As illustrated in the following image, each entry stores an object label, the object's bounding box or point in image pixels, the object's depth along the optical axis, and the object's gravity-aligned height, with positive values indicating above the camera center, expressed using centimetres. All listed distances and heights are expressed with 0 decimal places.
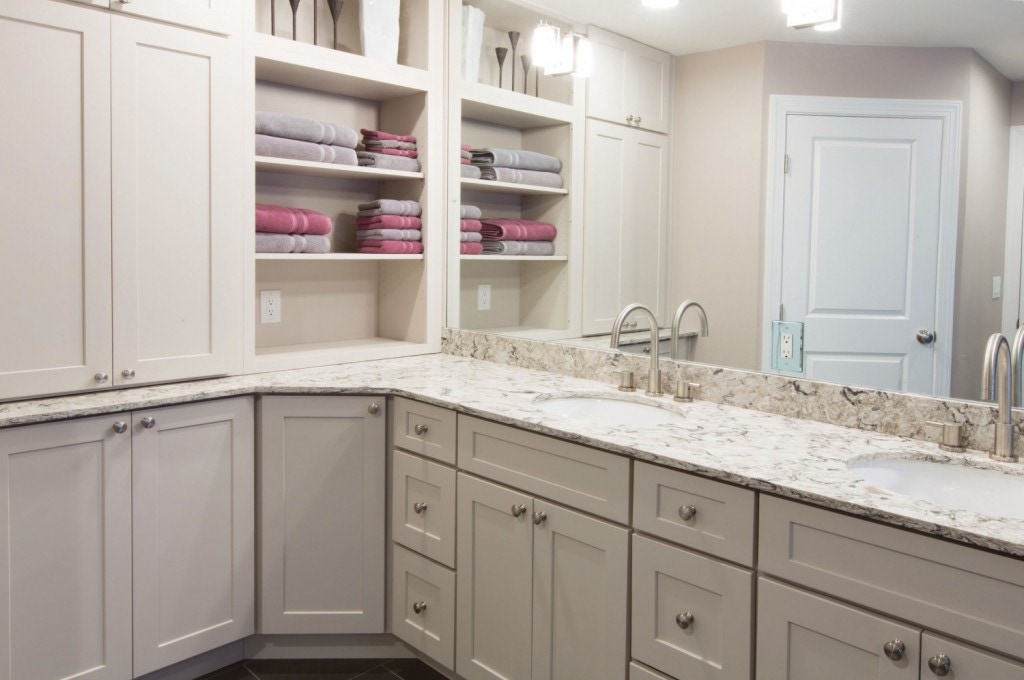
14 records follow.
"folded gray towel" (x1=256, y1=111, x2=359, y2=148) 247 +51
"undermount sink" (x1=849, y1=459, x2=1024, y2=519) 154 -36
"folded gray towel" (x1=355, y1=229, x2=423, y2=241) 279 +20
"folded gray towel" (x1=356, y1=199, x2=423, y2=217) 279 +29
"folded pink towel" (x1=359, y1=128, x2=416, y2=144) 280 +54
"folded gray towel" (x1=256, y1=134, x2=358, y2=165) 247 +44
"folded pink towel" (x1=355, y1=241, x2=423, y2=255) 280 +16
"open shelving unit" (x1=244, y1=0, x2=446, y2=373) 267 +34
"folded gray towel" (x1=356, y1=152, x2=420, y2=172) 276 +45
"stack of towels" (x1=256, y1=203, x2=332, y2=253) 250 +19
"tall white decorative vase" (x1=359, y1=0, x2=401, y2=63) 271 +89
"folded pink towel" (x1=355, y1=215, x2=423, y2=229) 279 +24
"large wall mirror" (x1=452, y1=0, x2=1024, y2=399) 165 +29
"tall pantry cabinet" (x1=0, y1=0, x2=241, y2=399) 198 +23
